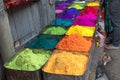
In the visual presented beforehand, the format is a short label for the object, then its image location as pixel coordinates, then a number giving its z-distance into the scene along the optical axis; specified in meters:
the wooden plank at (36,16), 2.11
